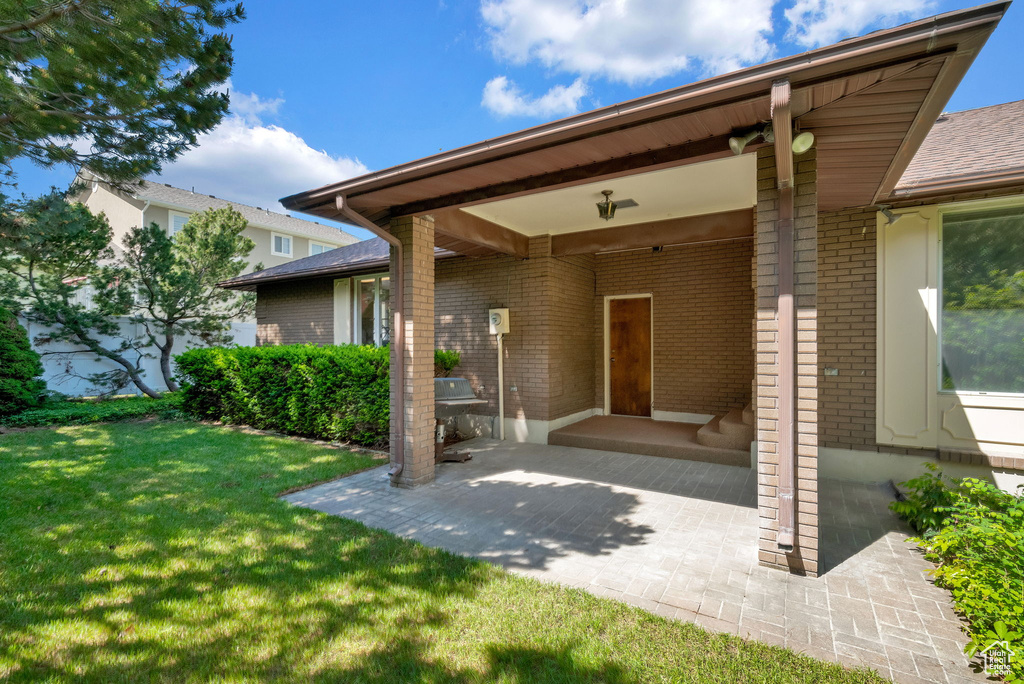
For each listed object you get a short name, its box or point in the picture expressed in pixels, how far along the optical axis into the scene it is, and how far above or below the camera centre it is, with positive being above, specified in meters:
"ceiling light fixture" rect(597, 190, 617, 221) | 4.87 +1.49
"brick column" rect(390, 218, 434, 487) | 4.81 -0.11
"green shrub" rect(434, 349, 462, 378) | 7.58 -0.38
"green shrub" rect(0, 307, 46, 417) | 8.00 -0.54
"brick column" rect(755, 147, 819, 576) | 2.95 -0.17
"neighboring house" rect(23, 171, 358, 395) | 11.21 +5.39
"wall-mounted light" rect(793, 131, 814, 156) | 2.79 +1.27
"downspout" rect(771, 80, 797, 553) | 2.90 -0.20
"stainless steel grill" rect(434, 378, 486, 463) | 5.57 -0.80
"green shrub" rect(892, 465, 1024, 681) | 2.20 -1.33
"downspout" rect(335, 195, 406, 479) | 4.84 -0.05
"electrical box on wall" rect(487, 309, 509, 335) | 7.12 +0.31
